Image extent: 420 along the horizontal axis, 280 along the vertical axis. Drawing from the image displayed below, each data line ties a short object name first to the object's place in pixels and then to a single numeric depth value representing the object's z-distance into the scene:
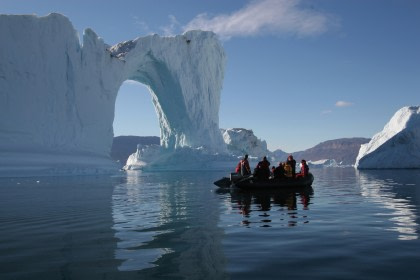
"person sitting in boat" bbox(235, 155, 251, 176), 15.20
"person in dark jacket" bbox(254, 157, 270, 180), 14.24
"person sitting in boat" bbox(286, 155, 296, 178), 15.07
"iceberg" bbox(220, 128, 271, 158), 74.06
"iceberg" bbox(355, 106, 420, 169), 44.91
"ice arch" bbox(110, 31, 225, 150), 44.59
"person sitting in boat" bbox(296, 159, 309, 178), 15.53
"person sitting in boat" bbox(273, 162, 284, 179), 14.59
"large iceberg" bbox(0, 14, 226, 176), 29.72
